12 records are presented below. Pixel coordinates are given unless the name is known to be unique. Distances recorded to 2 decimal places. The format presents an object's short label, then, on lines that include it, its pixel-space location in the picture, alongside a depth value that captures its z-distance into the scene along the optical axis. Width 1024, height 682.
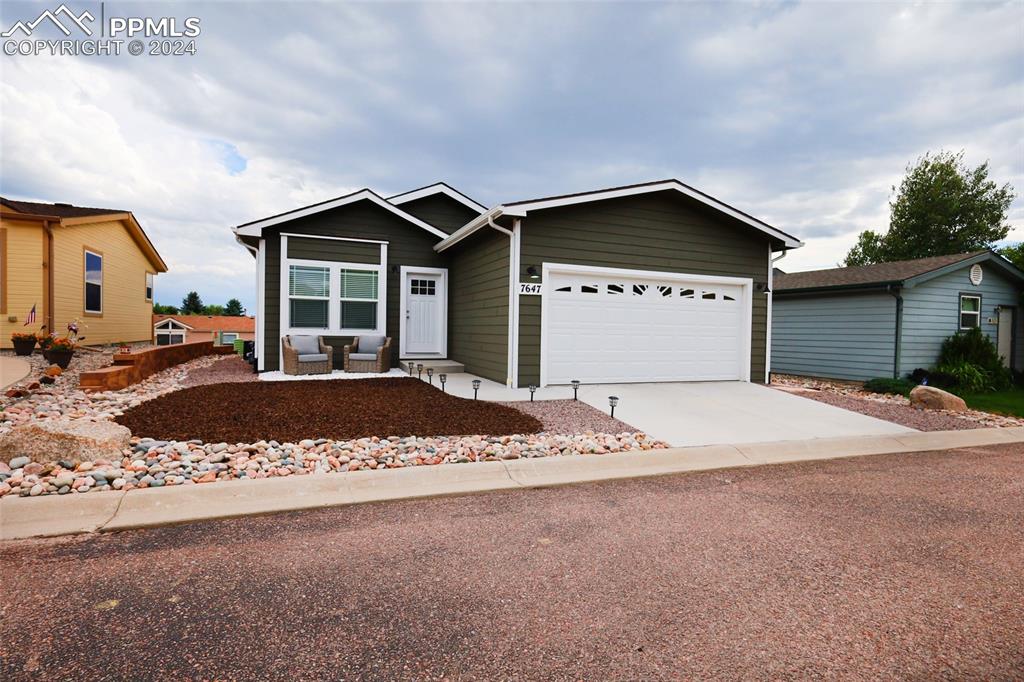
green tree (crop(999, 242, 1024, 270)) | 18.27
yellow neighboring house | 11.27
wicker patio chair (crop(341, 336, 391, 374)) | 10.50
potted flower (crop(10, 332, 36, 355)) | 10.12
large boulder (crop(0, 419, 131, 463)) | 3.95
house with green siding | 8.85
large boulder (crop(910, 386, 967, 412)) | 8.30
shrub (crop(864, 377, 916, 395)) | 11.21
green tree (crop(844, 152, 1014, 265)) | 25.28
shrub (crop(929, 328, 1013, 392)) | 11.78
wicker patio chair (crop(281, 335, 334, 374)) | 9.95
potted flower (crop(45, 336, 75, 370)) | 9.12
